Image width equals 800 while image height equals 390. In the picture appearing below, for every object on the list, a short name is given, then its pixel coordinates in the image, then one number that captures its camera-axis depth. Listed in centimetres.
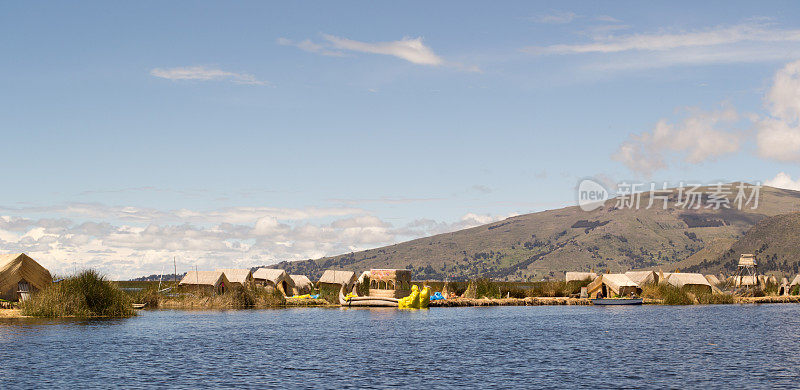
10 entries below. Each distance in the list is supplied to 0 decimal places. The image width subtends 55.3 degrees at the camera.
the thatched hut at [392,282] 9531
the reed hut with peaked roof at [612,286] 11819
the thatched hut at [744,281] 14650
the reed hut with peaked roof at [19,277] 7362
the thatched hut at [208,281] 9831
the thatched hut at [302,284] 12638
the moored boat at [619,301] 11188
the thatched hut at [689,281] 13112
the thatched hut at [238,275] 10511
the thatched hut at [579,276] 13169
